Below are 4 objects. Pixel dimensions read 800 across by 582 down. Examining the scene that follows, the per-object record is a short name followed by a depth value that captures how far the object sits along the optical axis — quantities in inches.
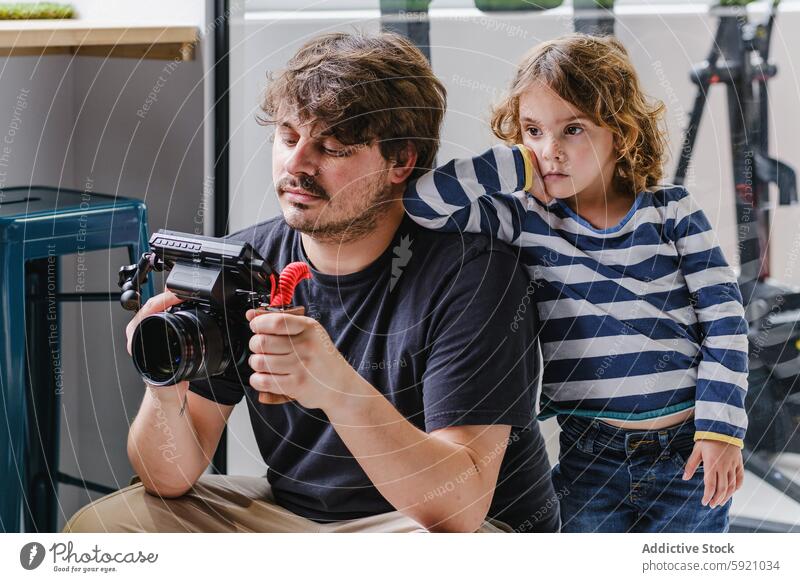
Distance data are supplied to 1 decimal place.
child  103.8
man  102.1
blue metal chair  107.8
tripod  107.4
